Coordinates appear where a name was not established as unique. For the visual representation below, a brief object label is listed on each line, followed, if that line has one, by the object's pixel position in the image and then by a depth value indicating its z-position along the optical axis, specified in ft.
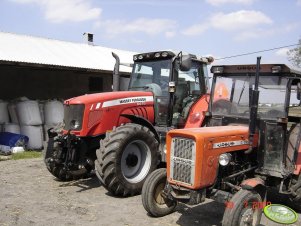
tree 139.78
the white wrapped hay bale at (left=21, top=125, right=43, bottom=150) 38.34
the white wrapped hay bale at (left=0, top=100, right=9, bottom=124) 38.40
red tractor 20.48
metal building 40.11
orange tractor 15.08
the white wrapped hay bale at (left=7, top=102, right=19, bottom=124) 38.93
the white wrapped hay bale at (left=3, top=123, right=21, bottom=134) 37.88
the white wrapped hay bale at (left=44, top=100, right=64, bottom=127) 40.68
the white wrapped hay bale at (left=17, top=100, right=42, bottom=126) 38.47
